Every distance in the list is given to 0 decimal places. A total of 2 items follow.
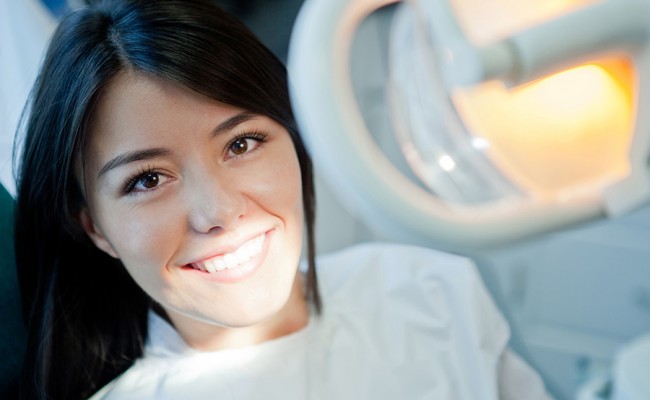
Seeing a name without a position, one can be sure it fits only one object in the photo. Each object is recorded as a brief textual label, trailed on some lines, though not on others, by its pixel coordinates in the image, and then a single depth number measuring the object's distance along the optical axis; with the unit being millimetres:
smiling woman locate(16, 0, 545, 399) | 612
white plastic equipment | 343
